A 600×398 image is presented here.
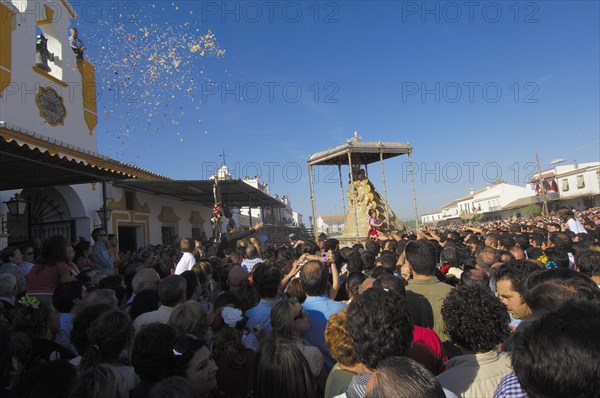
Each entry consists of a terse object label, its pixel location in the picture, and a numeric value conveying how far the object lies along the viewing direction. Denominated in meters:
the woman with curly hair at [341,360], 2.00
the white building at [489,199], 63.09
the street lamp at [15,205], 8.02
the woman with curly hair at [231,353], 2.21
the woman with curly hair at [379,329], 1.88
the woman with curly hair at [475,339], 1.86
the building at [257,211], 31.54
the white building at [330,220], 69.06
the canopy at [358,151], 14.34
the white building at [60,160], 6.34
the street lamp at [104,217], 6.94
